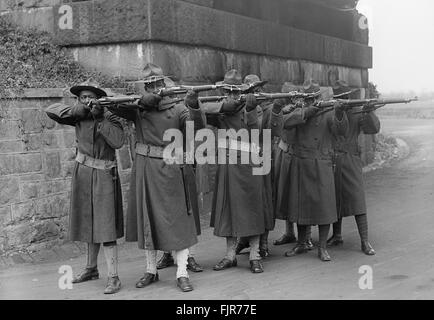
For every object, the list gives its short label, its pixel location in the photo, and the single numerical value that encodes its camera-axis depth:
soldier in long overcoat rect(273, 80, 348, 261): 7.23
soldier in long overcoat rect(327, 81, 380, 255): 7.57
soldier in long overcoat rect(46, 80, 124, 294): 5.98
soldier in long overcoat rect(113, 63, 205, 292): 5.96
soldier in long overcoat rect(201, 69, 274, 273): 6.61
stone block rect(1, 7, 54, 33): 9.66
